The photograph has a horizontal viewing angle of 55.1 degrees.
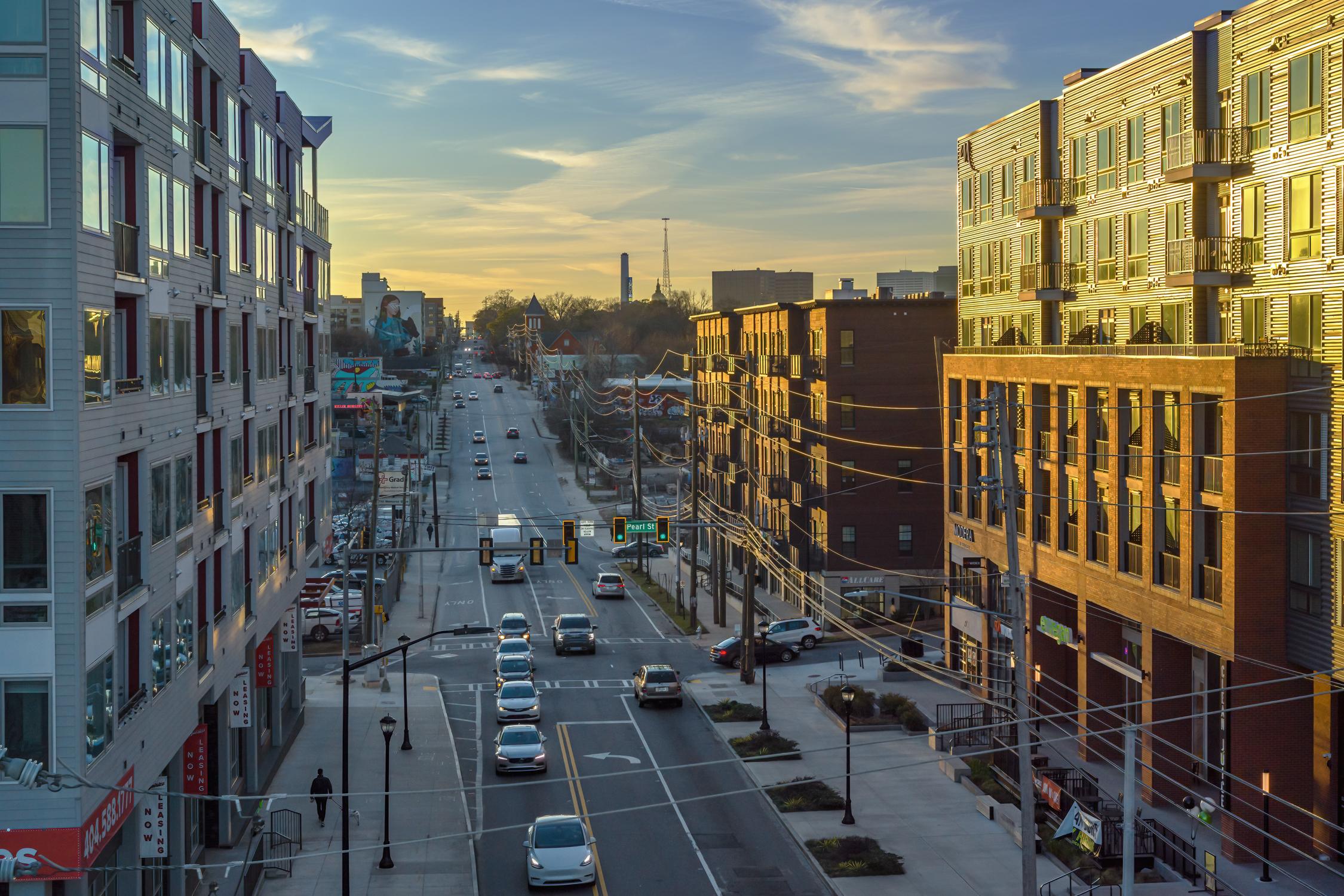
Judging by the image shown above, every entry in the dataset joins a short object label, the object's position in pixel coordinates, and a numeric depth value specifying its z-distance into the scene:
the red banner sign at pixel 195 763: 27.84
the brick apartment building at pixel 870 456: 64.62
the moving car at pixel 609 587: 73.38
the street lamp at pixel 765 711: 41.16
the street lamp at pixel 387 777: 29.13
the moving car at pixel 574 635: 56.97
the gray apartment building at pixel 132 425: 18.25
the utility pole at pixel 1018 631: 22.75
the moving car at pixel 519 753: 36.94
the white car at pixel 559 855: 27.33
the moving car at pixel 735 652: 55.16
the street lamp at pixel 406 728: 38.62
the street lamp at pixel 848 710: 32.16
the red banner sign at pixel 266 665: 36.09
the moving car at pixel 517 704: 43.72
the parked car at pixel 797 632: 57.22
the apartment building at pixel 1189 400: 29.56
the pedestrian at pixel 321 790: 33.19
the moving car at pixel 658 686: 45.91
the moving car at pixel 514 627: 57.94
